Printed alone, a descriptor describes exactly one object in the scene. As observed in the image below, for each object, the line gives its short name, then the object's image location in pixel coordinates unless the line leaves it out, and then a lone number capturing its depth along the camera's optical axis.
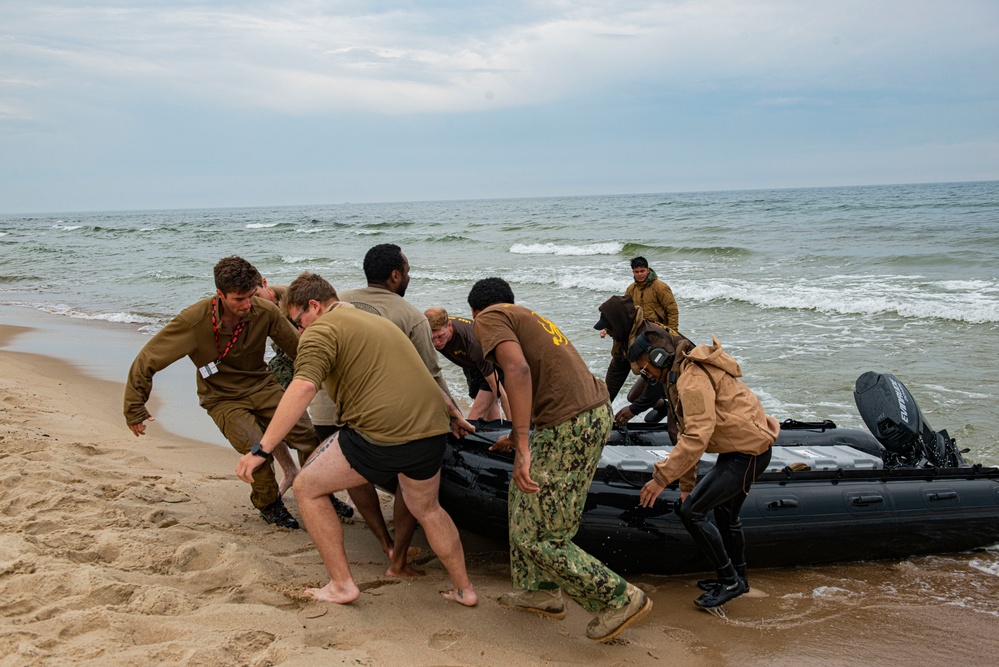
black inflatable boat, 4.58
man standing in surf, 8.05
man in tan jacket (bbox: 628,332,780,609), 3.84
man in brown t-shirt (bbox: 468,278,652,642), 3.56
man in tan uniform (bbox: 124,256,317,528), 4.48
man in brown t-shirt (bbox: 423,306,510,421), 4.82
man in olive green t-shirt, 3.43
